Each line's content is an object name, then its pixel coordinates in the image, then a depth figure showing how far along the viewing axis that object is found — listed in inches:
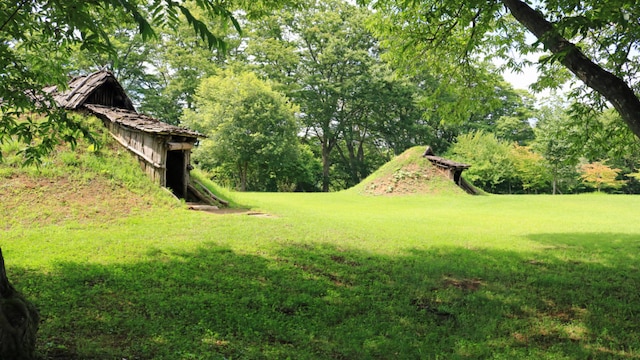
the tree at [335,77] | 1630.7
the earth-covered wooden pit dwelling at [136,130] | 533.3
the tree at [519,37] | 212.1
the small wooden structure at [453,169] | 1143.6
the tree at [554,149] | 1408.7
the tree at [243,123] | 1305.4
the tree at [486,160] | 1588.3
